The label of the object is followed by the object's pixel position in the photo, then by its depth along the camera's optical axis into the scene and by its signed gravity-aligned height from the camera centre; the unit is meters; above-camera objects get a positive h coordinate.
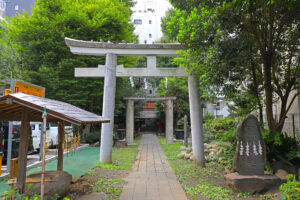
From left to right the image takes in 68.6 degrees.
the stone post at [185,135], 14.06 -0.81
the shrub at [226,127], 7.34 -0.16
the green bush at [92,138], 16.22 -1.09
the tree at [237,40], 6.23 +2.59
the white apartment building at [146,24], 39.31 +17.65
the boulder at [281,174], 5.82 -1.38
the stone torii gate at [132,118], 16.20 +0.37
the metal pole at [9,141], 6.94 -0.55
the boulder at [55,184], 4.11 -1.17
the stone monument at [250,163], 5.21 -1.05
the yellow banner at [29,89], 7.17 +1.23
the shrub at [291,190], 3.62 -1.16
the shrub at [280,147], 6.34 -0.72
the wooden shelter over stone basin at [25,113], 3.56 +0.20
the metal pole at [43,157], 3.46 -0.40
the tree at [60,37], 13.29 +5.41
